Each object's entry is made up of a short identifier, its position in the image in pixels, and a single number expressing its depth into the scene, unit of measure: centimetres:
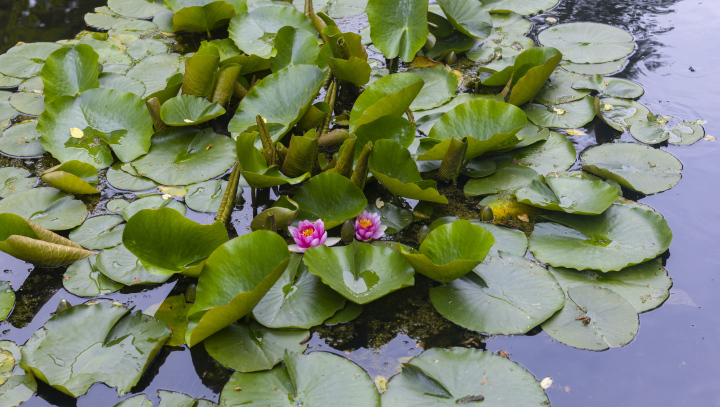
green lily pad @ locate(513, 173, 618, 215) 253
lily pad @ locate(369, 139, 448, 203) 252
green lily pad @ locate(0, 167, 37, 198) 280
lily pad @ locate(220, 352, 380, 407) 179
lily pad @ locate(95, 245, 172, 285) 226
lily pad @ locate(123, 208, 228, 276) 208
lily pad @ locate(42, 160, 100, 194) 266
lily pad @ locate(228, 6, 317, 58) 381
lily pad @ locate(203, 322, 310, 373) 192
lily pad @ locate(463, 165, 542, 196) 283
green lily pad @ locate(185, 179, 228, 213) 268
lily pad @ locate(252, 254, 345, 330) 205
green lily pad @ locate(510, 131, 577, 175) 298
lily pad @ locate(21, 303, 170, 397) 188
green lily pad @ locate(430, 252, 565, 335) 209
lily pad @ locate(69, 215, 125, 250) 246
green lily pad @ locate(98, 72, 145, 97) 350
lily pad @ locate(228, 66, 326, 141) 296
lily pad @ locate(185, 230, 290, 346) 196
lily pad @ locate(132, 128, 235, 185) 287
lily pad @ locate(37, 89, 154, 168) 297
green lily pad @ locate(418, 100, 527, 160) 286
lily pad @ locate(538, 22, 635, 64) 400
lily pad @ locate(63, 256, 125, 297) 225
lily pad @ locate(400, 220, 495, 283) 208
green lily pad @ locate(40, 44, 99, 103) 326
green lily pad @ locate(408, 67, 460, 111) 347
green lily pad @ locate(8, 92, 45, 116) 342
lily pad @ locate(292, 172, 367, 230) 250
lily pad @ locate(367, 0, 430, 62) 365
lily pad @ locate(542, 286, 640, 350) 205
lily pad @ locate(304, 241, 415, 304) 209
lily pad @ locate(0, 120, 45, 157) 308
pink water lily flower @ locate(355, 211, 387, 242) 242
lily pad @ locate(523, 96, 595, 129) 334
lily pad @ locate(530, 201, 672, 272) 233
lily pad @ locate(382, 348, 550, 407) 180
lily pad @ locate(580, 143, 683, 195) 284
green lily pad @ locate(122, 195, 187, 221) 261
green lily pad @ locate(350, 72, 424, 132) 266
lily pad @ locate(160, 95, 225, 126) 303
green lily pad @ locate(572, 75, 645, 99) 361
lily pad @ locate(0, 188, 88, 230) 259
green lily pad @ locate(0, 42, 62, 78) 377
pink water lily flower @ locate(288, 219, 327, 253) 231
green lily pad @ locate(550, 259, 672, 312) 221
